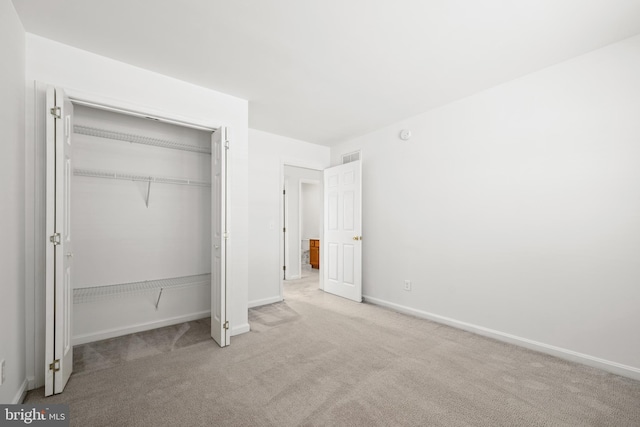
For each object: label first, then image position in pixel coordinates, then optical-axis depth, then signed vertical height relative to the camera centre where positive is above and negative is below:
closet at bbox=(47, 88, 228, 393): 2.80 -0.09
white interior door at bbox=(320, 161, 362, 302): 4.26 -0.27
